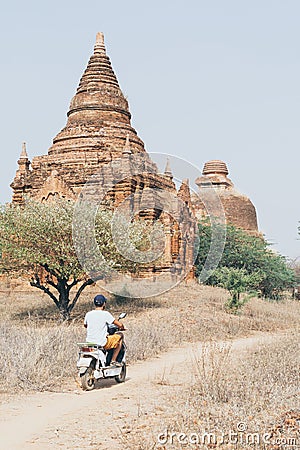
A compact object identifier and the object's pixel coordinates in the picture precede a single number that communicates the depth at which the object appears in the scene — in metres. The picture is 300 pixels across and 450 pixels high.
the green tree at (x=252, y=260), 24.20
